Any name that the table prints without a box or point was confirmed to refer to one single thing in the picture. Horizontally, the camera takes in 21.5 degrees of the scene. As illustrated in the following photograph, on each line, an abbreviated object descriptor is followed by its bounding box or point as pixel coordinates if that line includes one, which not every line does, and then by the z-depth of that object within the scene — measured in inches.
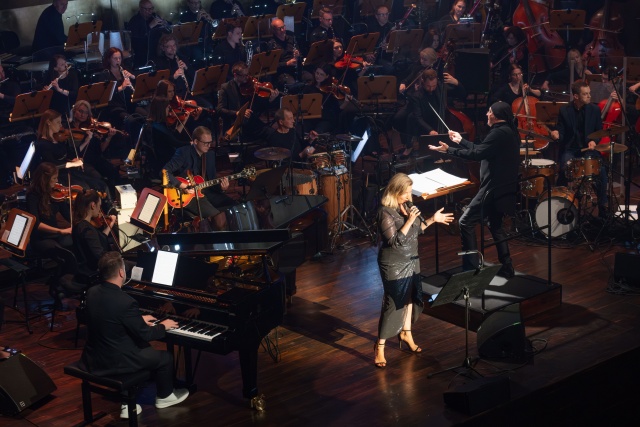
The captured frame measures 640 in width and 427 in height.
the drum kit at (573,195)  671.5
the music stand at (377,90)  838.0
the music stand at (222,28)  980.7
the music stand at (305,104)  800.4
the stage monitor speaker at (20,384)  464.6
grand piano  434.8
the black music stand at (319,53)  911.6
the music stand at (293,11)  1030.5
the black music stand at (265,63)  862.3
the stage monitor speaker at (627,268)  577.5
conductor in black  552.3
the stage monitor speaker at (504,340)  494.8
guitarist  673.2
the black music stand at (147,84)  813.1
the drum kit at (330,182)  688.7
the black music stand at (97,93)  781.6
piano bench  421.5
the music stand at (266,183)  611.8
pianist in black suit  420.9
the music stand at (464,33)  952.5
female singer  475.4
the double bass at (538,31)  968.6
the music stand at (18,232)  569.2
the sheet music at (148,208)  610.1
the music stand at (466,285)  449.7
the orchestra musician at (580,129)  697.0
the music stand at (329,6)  1072.5
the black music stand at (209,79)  834.7
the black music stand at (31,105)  756.1
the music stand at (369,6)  1077.0
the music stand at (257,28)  973.5
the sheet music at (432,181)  542.9
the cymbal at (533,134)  649.3
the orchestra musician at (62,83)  833.6
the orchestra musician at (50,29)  934.8
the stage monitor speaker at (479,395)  438.1
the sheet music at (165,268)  462.7
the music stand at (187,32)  963.6
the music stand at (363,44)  940.3
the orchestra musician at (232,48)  949.2
